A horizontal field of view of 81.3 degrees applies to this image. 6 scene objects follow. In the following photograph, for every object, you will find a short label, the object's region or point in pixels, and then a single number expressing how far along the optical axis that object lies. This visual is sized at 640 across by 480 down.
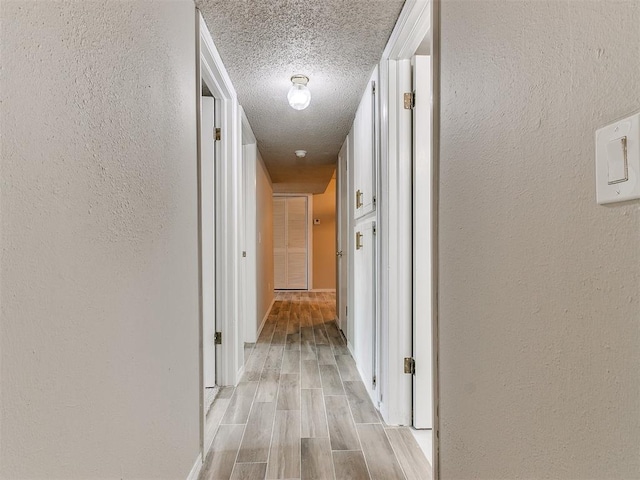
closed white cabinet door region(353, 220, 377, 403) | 2.42
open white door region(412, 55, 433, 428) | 1.97
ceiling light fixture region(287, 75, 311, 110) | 2.30
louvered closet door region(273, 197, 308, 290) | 7.80
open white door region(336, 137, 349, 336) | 3.93
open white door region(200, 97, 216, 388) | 2.50
